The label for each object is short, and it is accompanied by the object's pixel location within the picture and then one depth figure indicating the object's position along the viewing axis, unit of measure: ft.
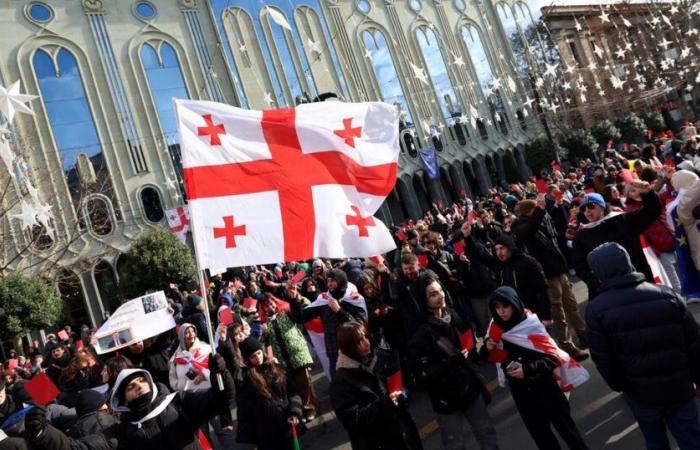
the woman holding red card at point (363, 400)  10.62
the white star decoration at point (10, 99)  24.93
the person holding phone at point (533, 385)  11.28
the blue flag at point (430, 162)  93.45
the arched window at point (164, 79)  79.36
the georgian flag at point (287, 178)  11.77
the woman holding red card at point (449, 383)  11.82
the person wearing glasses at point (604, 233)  15.42
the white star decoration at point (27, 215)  40.70
